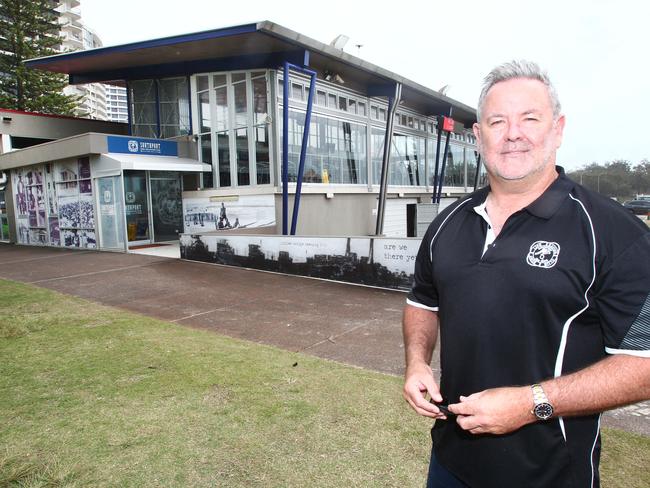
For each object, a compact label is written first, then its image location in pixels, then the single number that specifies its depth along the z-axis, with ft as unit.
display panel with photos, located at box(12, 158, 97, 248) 49.14
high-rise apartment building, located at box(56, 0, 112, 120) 228.84
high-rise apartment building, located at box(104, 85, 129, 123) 476.95
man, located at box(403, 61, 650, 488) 4.25
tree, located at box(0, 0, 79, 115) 98.63
